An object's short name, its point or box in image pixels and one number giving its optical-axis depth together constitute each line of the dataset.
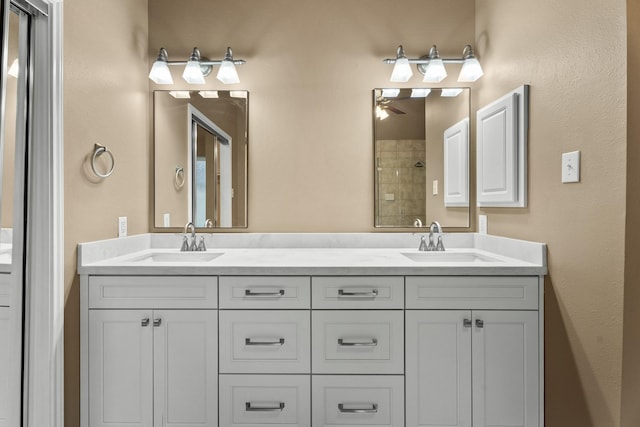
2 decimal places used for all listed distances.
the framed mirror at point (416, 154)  2.22
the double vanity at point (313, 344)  1.56
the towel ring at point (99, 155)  1.69
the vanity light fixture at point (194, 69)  2.16
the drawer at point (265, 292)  1.58
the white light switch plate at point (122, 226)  1.93
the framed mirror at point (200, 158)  2.24
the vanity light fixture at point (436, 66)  2.11
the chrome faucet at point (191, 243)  2.13
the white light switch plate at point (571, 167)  1.34
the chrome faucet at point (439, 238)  2.09
